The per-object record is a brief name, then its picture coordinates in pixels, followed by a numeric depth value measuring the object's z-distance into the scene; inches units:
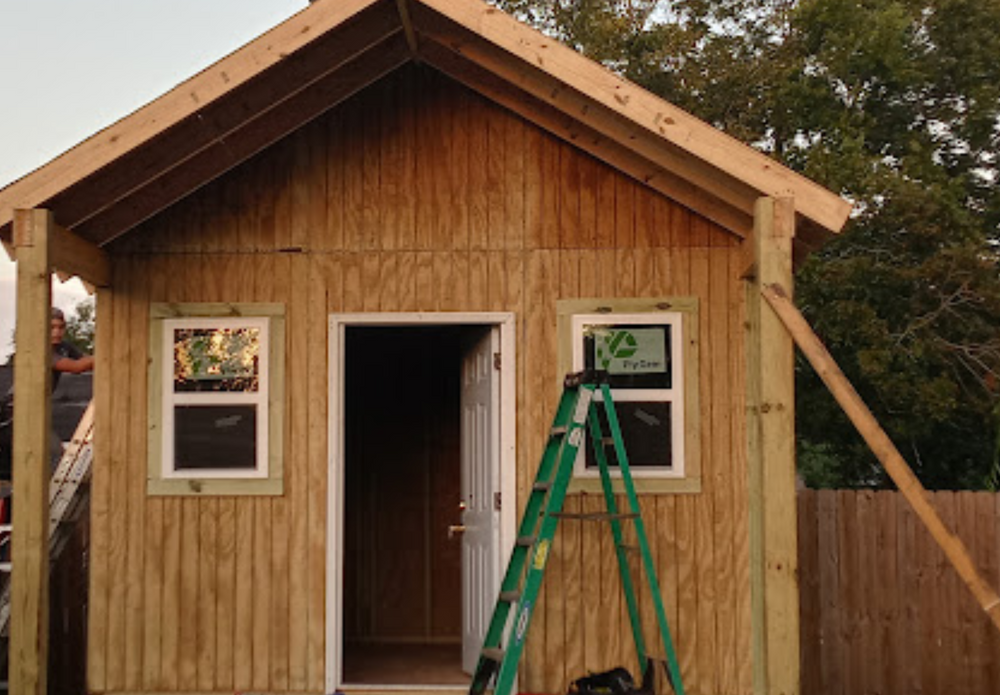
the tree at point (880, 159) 595.5
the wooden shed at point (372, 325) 294.0
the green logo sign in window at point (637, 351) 298.2
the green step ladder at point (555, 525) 258.7
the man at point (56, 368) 335.3
